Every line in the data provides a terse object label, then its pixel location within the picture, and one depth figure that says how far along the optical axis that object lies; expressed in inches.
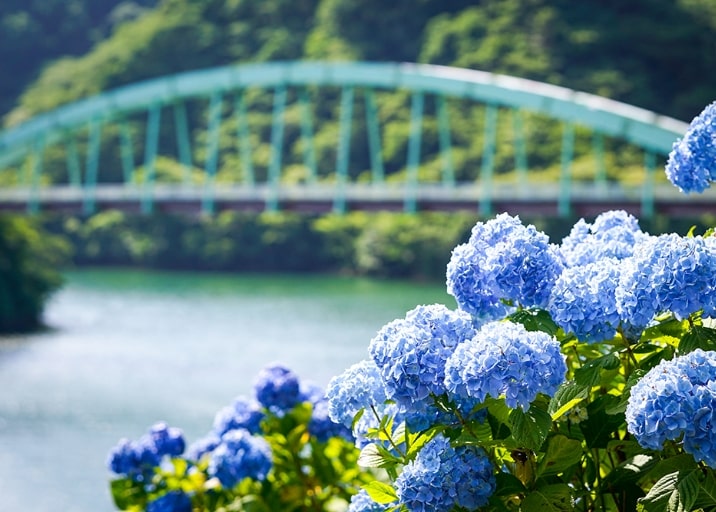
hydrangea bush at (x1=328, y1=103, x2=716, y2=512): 96.0
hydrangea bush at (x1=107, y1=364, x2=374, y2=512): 179.0
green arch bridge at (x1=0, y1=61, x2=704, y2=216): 1596.8
